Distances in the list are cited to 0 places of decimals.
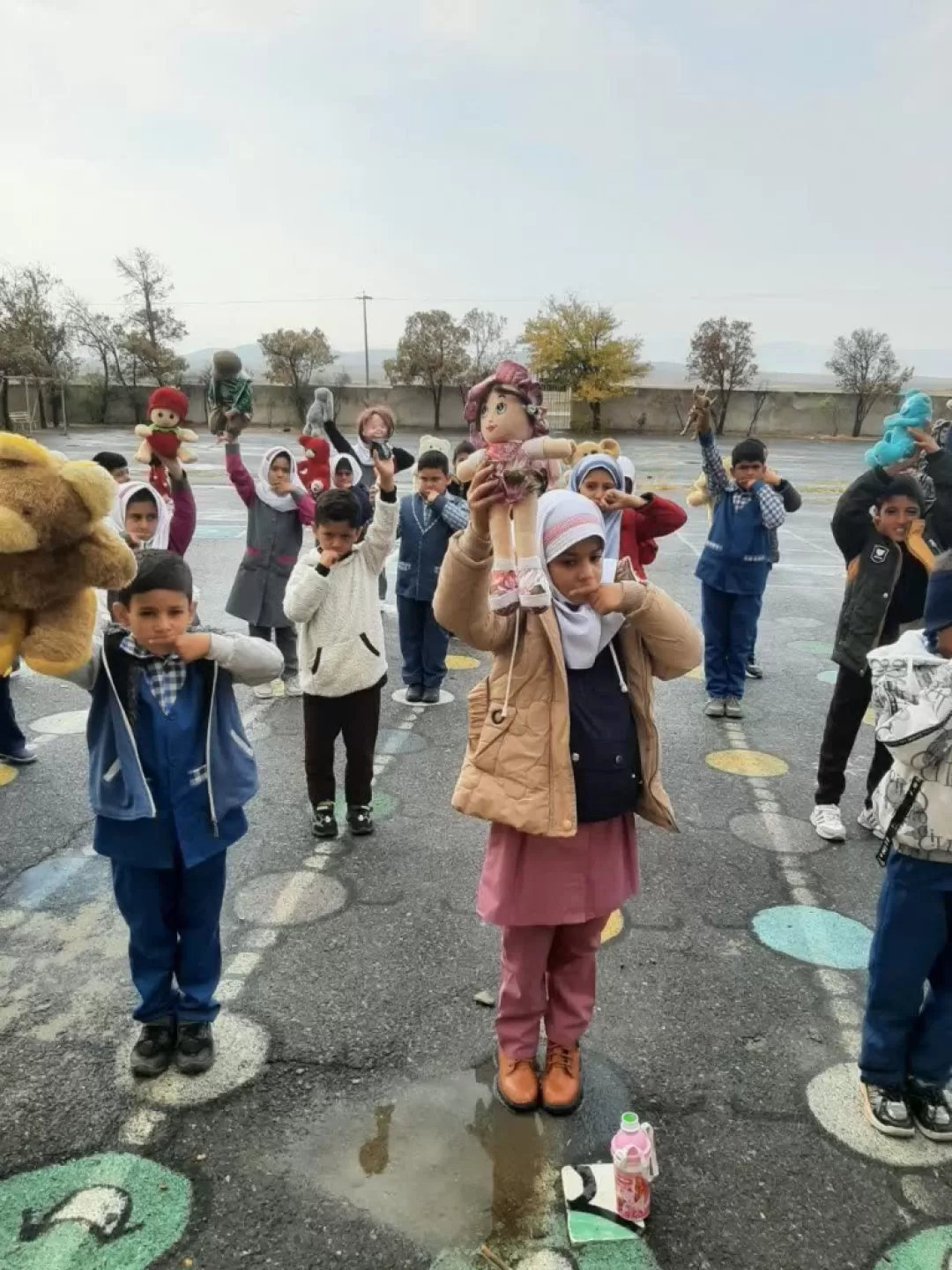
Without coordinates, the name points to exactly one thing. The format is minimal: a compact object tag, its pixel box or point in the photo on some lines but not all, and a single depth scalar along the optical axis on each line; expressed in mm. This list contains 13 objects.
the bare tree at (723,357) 37906
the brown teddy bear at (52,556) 1995
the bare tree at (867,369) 38969
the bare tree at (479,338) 38250
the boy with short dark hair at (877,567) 4004
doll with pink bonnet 2068
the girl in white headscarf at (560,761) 2299
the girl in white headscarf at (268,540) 6172
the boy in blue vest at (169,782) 2477
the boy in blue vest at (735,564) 5785
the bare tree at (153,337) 37031
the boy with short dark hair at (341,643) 4008
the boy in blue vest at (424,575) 6211
